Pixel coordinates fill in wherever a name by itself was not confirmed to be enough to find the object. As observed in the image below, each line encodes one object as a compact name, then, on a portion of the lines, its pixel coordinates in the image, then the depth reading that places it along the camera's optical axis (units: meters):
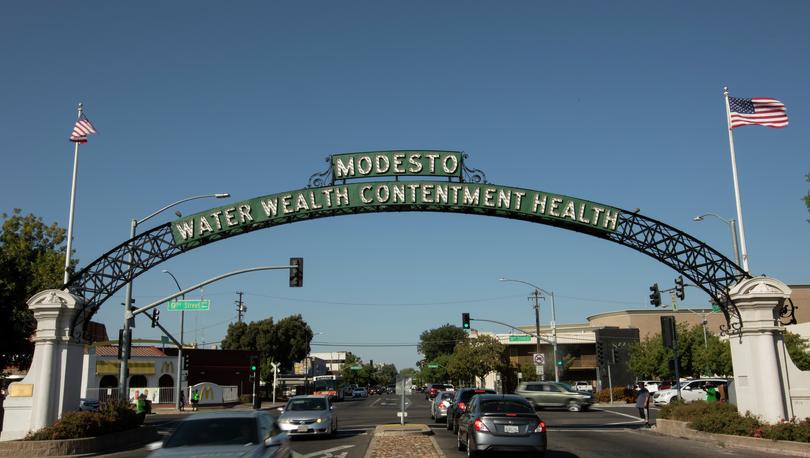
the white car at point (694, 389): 40.25
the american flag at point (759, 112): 23.61
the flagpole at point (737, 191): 22.83
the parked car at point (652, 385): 56.21
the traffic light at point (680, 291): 35.97
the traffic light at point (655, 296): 37.08
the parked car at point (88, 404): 38.82
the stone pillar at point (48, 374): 20.02
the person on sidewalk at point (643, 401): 26.72
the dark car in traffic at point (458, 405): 23.27
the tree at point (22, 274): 27.03
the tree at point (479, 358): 75.50
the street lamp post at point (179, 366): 48.67
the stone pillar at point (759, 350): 19.62
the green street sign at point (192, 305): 36.88
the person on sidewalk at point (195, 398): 51.28
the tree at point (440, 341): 163.88
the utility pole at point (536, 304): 61.86
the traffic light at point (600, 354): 49.36
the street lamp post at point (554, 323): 56.10
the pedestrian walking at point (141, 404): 34.81
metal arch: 22.20
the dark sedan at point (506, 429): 14.54
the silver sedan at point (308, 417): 21.69
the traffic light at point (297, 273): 28.50
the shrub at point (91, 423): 19.36
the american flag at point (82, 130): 26.19
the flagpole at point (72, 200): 23.85
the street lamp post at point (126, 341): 28.34
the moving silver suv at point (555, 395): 41.44
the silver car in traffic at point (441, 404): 30.23
